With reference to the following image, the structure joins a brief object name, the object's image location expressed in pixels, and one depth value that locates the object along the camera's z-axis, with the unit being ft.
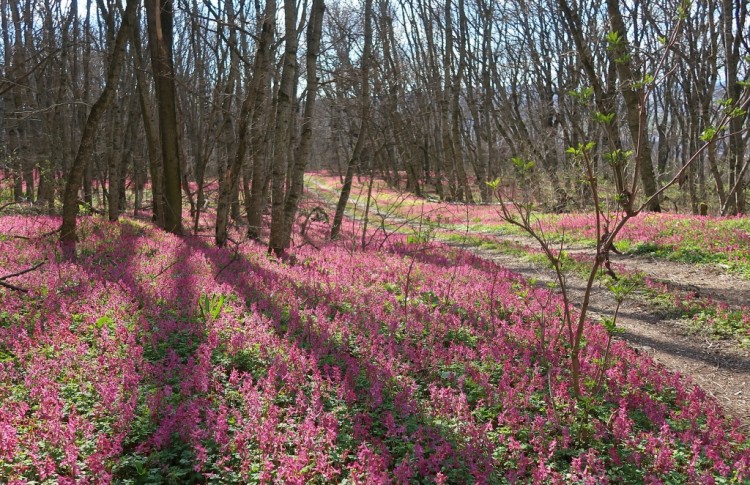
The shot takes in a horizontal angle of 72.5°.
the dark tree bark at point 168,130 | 40.60
